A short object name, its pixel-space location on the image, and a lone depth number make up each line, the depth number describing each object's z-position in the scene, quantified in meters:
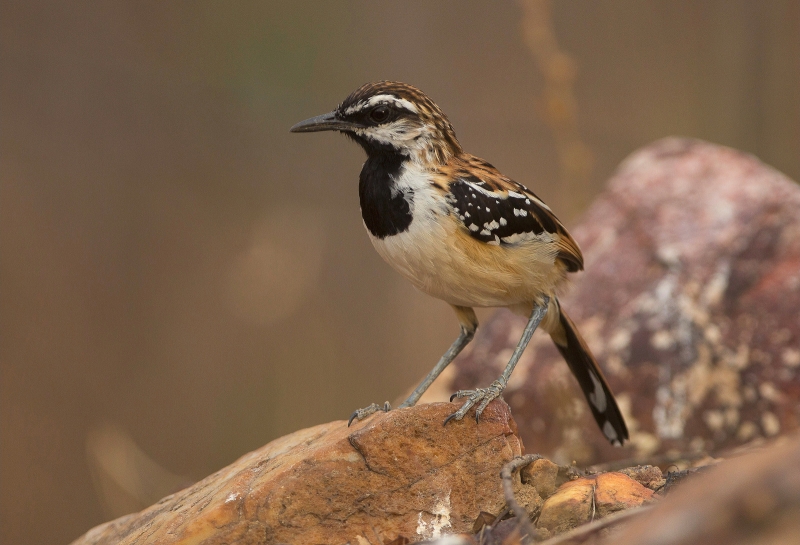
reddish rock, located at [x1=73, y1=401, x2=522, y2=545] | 6.14
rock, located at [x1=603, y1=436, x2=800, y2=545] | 3.48
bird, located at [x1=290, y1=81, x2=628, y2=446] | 7.46
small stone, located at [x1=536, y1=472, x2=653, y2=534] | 5.81
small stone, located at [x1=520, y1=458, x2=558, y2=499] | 6.32
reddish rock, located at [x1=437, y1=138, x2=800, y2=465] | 9.81
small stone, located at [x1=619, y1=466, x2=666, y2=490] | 6.39
